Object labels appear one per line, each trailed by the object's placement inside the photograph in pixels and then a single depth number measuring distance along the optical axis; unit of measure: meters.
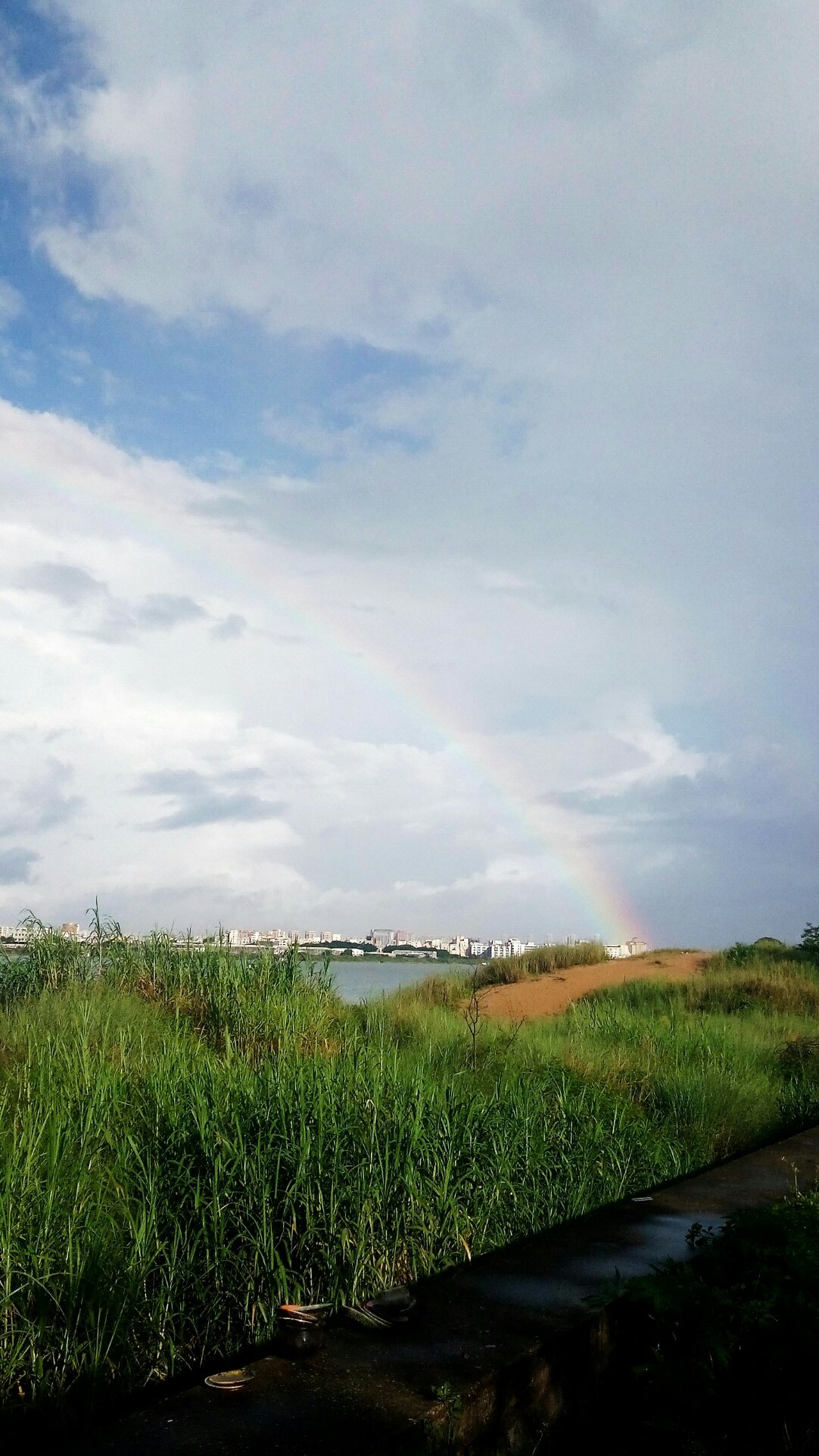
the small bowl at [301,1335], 3.30
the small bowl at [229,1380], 3.08
